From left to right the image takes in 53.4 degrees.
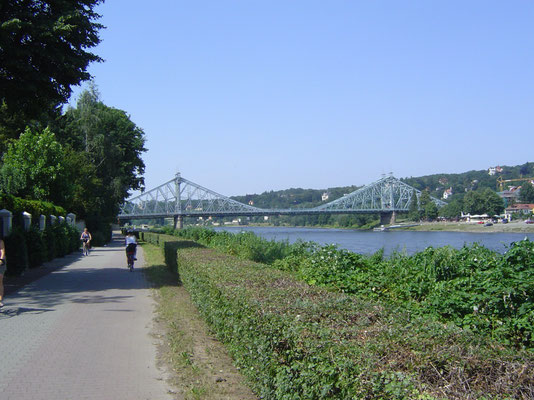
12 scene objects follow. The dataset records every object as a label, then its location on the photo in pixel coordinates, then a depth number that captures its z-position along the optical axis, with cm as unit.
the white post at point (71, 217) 3282
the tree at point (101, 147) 4140
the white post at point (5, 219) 1622
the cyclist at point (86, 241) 2636
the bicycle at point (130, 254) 1736
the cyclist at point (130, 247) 1741
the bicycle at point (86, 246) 2651
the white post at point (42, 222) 2205
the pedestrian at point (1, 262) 916
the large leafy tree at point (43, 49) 1230
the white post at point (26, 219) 1881
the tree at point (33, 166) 2980
